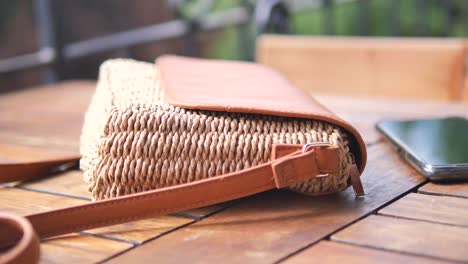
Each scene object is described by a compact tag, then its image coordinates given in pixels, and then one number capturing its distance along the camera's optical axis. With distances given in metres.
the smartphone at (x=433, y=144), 0.83
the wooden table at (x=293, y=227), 0.68
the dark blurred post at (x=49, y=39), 2.15
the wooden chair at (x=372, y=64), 1.43
